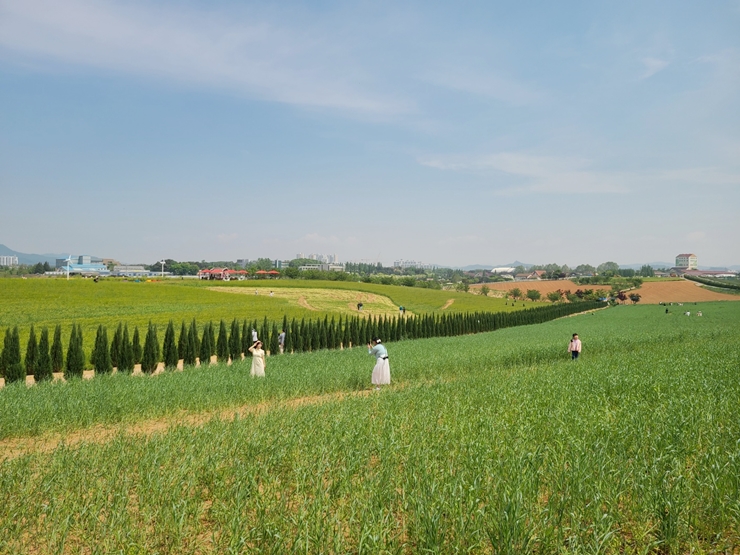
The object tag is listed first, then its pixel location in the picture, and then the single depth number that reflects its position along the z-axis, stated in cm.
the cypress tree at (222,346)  2762
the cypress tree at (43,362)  2038
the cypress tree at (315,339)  3452
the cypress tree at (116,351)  2291
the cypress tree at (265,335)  3006
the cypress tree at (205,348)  2627
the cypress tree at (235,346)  2841
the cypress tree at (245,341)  2909
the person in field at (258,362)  1555
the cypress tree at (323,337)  3522
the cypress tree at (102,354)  2170
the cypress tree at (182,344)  2556
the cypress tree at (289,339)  3297
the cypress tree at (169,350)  2452
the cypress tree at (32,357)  2080
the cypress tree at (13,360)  1989
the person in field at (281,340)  3130
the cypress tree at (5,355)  1982
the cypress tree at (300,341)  3328
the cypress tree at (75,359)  2105
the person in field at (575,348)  2020
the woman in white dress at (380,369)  1470
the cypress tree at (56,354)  2169
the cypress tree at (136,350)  2380
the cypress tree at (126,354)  2292
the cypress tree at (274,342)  3101
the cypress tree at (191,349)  2559
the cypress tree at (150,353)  2342
